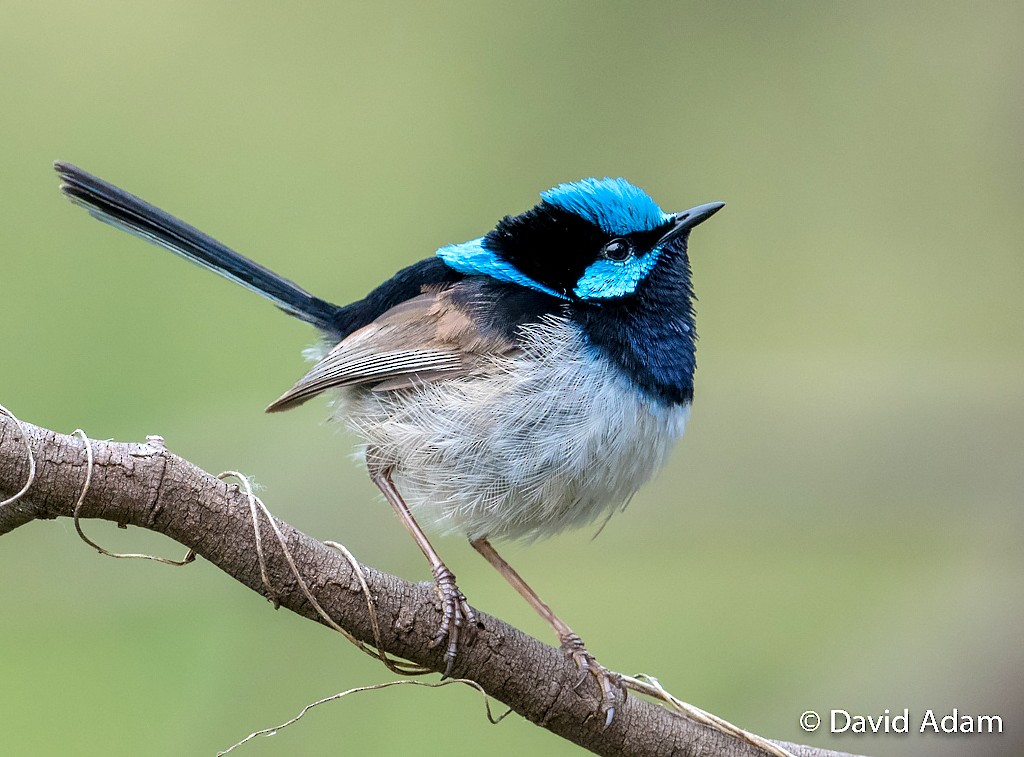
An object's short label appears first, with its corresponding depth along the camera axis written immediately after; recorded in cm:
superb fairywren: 599
